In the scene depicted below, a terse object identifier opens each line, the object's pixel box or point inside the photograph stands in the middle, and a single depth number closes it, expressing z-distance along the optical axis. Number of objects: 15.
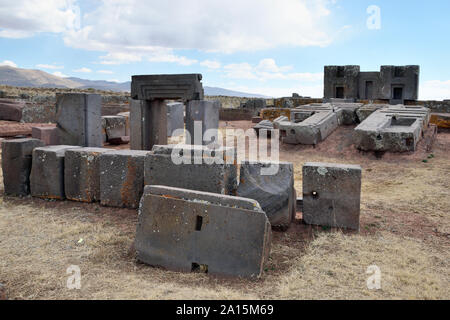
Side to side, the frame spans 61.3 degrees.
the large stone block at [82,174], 6.05
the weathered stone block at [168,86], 8.42
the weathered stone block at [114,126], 12.32
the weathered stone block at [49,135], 8.10
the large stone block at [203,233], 3.80
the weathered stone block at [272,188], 5.05
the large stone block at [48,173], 6.21
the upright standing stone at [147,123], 9.05
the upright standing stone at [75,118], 7.76
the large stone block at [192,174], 4.90
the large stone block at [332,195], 5.06
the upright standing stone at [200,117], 8.57
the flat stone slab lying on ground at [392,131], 9.46
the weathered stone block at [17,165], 6.40
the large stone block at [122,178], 5.73
